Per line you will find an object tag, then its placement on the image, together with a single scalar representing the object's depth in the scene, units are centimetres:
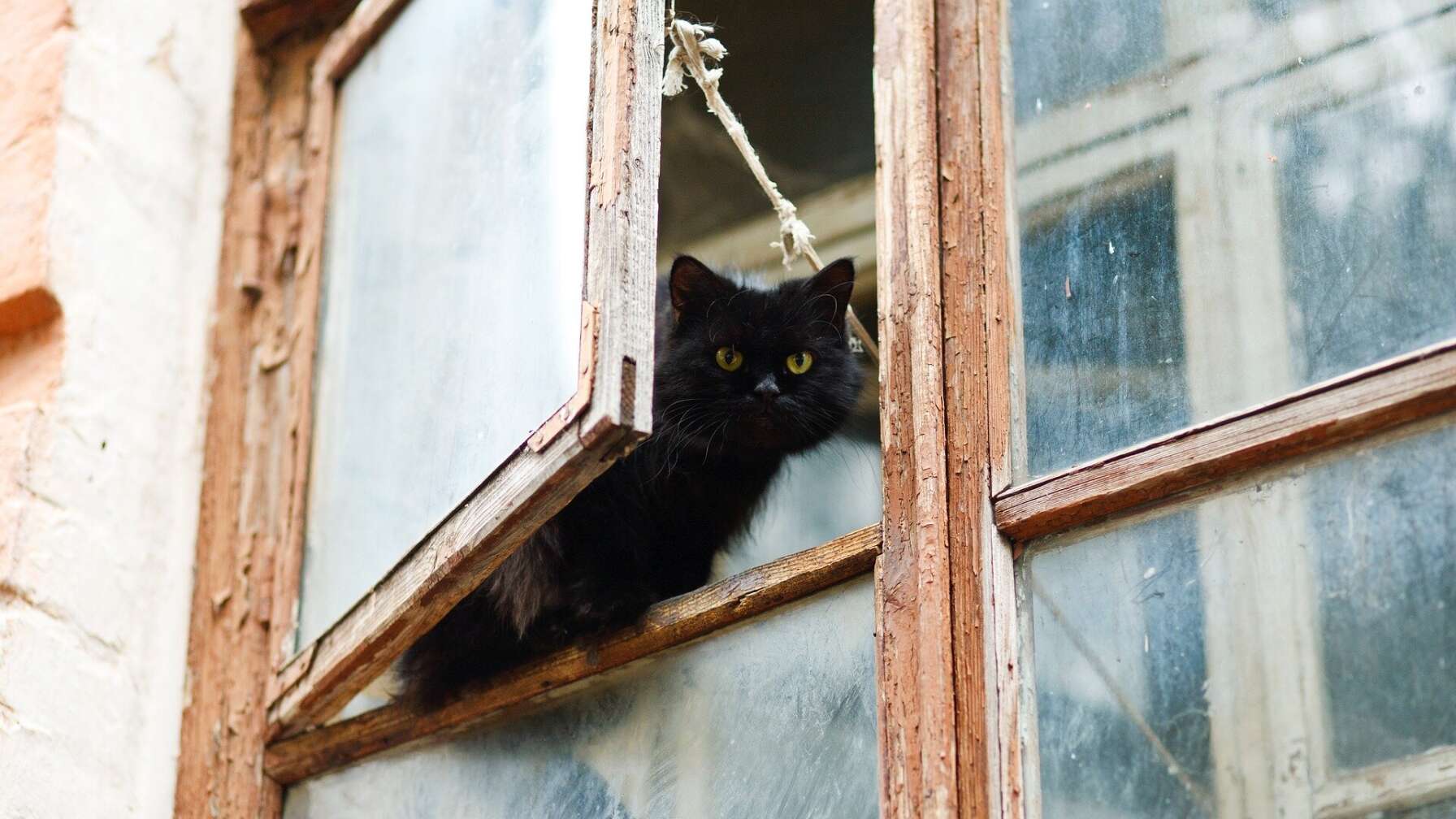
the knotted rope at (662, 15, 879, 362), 281
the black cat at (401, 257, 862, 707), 279
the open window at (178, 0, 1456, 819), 201
